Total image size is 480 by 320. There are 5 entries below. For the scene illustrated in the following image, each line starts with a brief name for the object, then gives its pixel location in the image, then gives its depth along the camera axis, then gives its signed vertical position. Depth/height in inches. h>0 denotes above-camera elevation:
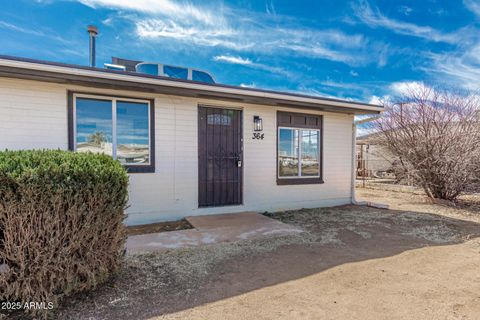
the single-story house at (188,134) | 169.6 +17.2
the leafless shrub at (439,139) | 282.0 +18.1
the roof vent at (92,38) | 246.5 +108.9
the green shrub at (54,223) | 81.2 -22.0
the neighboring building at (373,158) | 430.6 -5.2
